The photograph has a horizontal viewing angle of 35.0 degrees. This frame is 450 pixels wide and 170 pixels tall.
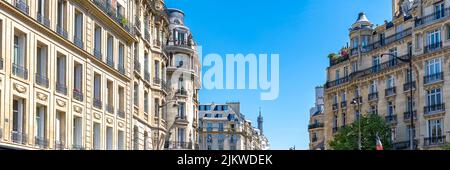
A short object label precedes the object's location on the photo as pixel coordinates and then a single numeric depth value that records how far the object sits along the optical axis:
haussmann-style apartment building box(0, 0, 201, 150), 31.58
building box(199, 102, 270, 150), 170.62
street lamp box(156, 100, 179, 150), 59.94
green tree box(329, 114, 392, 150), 78.94
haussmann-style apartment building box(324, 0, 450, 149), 75.81
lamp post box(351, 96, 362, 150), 72.31
